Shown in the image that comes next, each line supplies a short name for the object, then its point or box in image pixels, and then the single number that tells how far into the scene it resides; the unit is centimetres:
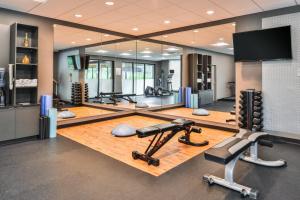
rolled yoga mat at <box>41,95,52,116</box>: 455
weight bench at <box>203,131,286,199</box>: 225
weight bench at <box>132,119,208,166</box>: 307
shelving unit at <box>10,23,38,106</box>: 437
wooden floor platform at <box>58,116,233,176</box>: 321
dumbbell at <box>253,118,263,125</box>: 435
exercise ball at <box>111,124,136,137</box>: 459
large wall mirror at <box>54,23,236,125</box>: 568
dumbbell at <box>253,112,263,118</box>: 439
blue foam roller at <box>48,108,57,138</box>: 448
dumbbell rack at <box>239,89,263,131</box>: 438
